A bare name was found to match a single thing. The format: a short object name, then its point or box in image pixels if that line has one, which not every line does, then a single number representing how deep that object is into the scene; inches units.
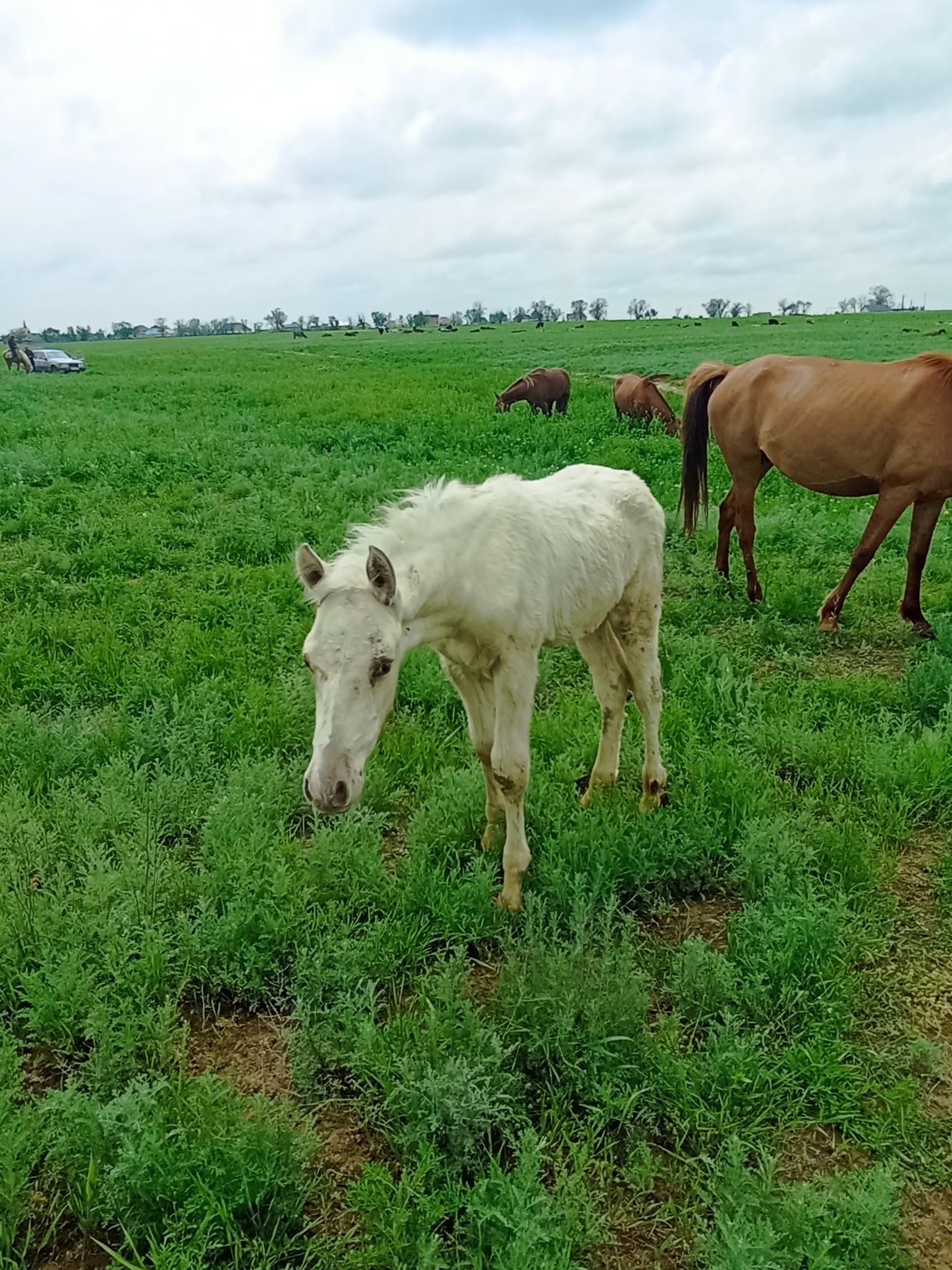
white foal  108.0
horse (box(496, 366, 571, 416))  749.3
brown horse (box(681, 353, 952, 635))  257.6
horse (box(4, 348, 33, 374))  1522.6
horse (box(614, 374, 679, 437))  630.5
